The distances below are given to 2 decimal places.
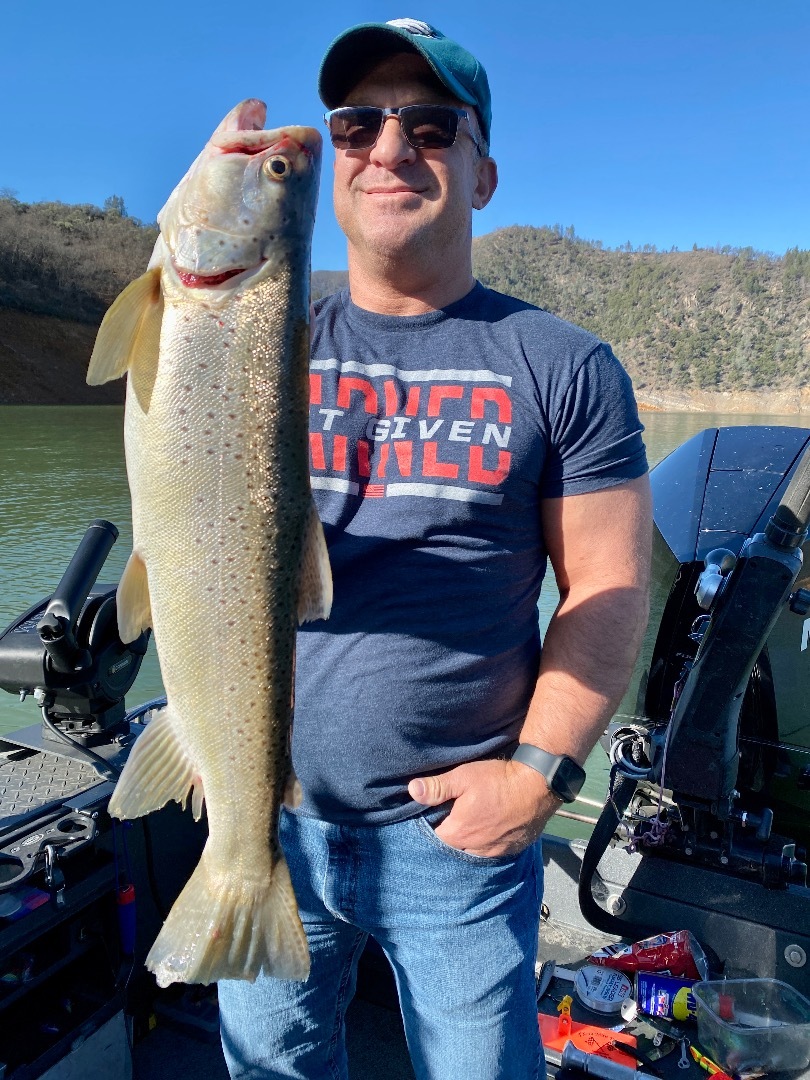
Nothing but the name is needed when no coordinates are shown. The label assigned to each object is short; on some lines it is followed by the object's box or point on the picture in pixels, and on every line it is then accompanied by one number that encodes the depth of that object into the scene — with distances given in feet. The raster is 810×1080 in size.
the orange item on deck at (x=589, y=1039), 8.53
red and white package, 9.47
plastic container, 8.45
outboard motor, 8.32
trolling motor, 7.86
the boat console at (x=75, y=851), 6.76
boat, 7.20
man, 5.58
